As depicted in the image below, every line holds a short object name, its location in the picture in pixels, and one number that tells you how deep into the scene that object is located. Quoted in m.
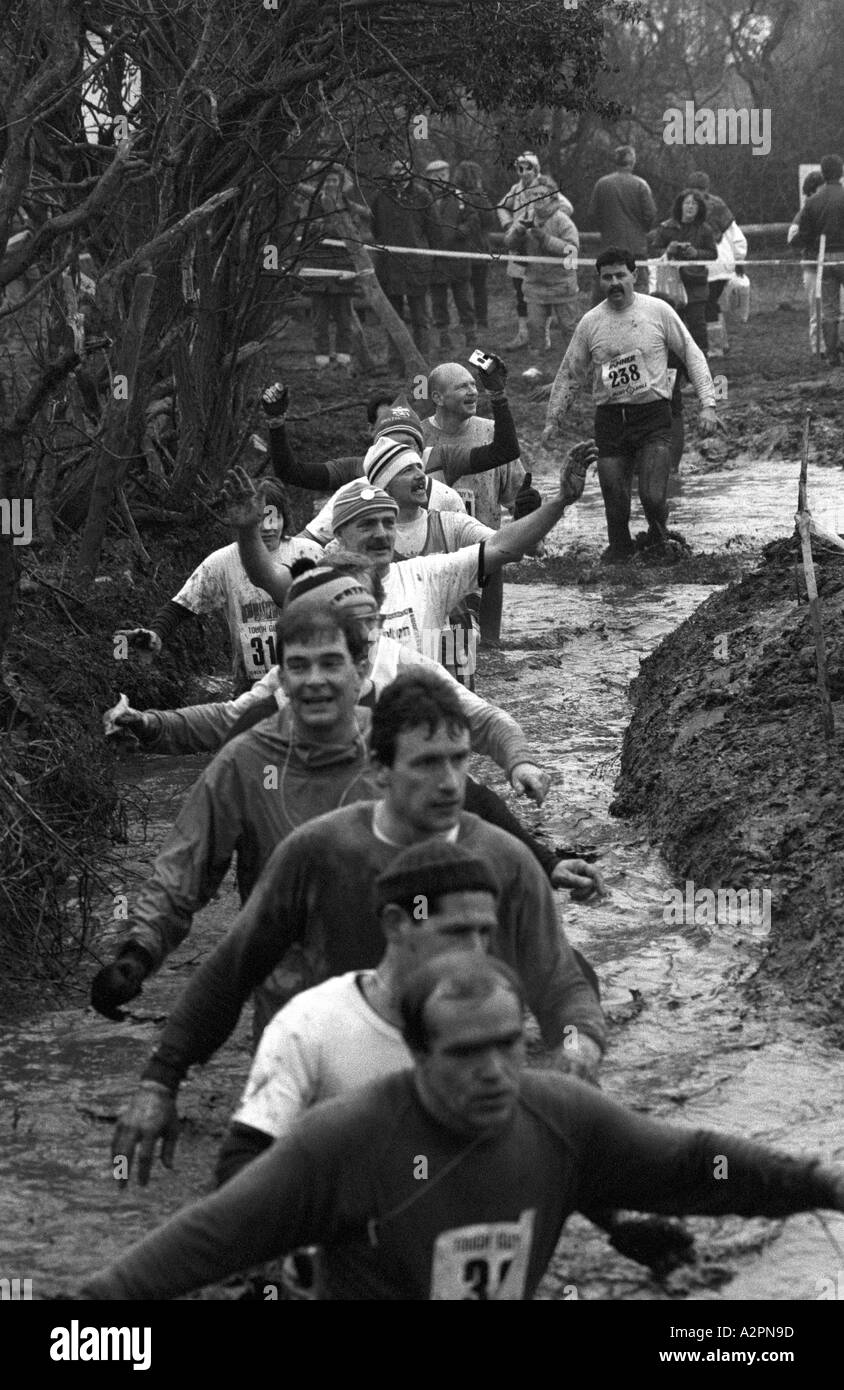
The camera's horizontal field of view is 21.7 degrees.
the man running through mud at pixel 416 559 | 7.72
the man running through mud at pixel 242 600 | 9.02
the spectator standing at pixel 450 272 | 24.34
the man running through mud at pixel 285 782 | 5.66
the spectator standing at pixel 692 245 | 22.23
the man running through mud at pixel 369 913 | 4.91
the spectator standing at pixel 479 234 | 23.05
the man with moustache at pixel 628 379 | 14.80
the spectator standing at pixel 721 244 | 23.16
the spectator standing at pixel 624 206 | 23.11
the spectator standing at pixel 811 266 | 24.45
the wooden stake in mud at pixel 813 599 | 8.81
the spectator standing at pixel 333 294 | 21.72
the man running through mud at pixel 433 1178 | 3.74
